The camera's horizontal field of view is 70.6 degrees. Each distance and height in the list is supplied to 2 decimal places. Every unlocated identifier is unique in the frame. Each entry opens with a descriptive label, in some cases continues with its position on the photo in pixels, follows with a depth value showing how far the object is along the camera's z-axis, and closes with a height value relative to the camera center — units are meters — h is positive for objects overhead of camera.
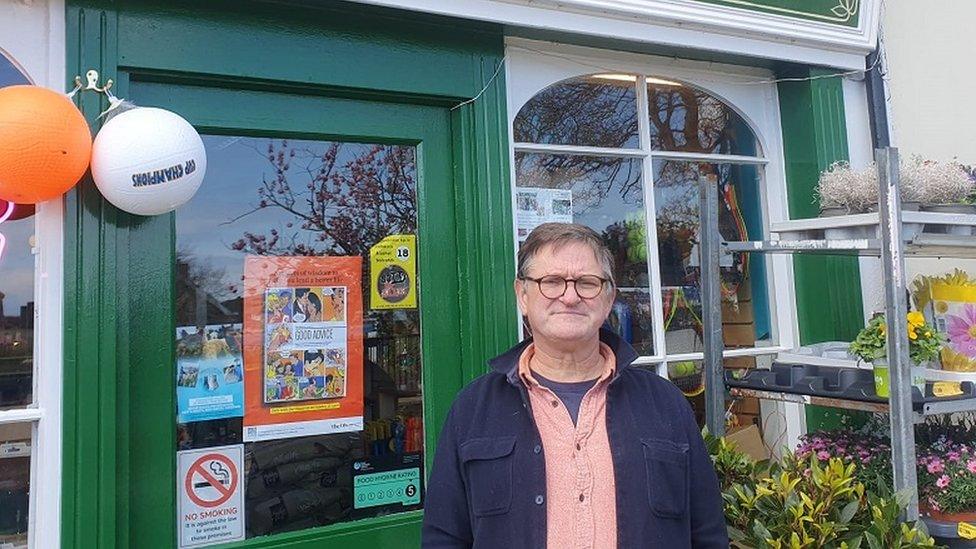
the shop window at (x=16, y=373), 1.97 -0.08
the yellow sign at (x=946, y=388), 2.23 -0.29
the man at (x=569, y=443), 1.41 -0.27
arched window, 2.86 +0.57
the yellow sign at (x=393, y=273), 2.55 +0.20
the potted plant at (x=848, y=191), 2.37 +0.39
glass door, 2.29 +0.04
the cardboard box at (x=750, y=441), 3.08 -0.60
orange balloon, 1.73 +0.51
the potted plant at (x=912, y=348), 2.18 -0.15
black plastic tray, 2.24 -0.27
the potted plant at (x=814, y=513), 1.96 -0.61
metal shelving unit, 2.06 +0.16
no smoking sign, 2.23 -0.53
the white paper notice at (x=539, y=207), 2.77 +0.45
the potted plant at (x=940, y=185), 2.29 +0.38
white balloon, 1.87 +0.48
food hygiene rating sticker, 2.48 -0.59
